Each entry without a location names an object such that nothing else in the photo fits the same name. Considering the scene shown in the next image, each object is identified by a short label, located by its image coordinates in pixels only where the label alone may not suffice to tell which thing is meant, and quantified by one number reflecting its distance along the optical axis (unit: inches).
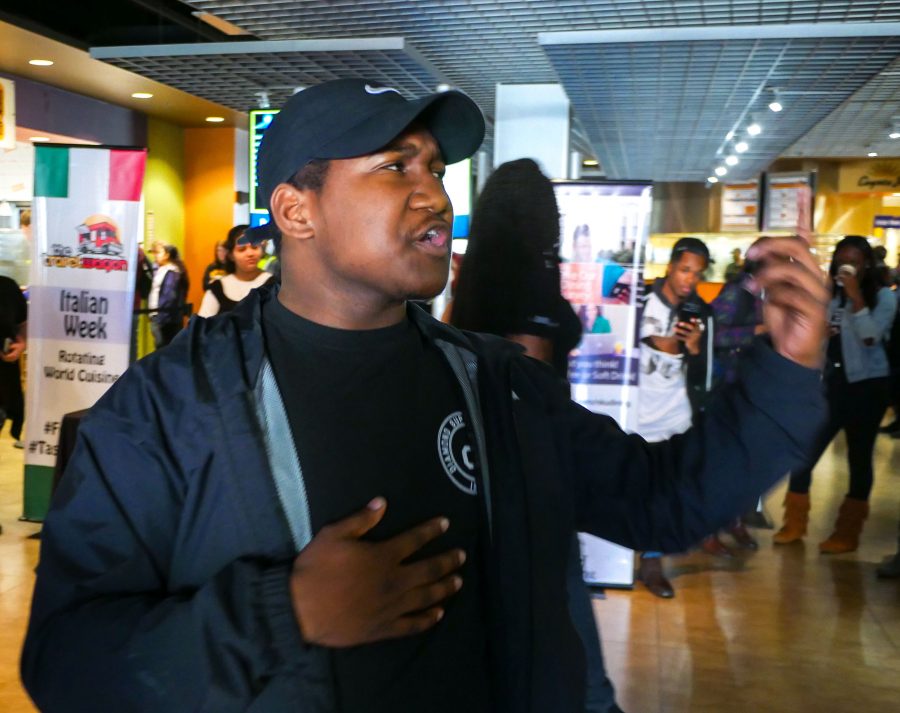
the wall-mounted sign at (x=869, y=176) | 802.8
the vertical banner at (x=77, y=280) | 220.5
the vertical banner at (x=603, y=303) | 194.4
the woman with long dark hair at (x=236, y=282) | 234.7
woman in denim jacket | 219.6
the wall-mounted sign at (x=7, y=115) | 406.0
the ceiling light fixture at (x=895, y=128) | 430.5
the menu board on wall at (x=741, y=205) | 684.7
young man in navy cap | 41.2
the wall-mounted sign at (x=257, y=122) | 217.9
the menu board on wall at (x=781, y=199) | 551.8
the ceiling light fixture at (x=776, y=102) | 245.8
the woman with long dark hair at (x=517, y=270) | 101.6
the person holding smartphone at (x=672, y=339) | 206.8
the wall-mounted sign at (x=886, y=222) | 738.8
